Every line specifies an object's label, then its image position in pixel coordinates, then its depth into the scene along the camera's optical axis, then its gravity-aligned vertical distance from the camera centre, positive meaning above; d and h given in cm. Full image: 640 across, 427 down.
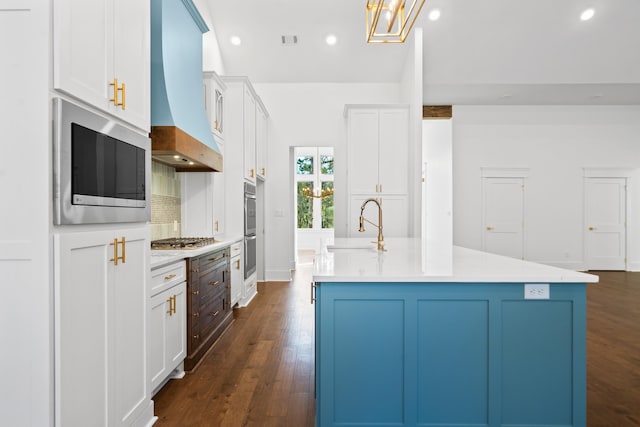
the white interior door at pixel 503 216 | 744 -5
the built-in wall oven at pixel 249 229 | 475 -22
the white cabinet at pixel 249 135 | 478 +104
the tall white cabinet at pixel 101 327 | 134 -48
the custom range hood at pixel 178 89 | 259 +94
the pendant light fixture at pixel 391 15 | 245 +133
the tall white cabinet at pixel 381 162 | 532 +73
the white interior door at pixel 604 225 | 742 -23
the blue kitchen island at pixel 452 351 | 166 -61
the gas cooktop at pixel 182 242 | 295 -26
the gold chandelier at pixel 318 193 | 1088 +59
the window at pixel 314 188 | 1098 +74
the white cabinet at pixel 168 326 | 221 -73
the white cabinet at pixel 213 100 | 397 +122
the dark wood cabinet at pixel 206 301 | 276 -75
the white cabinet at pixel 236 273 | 416 -70
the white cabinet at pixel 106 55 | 133 +66
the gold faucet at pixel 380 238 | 289 -20
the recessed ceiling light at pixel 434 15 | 525 +281
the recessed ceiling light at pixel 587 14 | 527 +283
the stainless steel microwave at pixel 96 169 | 132 +18
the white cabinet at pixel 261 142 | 555 +109
